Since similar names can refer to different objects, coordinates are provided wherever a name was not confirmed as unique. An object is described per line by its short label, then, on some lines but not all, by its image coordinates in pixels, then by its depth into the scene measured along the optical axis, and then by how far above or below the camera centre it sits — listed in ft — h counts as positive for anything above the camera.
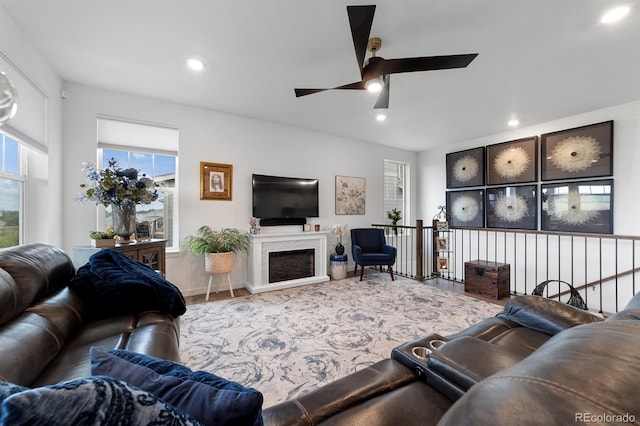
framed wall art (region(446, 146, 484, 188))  16.78 +3.07
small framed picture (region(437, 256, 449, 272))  14.35 -2.84
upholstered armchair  14.87 -1.91
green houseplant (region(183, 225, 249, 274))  11.43 -1.50
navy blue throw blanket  5.49 -1.64
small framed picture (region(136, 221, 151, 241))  9.61 -0.66
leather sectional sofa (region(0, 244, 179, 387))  3.43 -1.88
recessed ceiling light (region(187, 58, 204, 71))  8.34 +4.97
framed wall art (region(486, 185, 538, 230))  14.52 +0.36
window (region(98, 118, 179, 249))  10.75 +2.51
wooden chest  11.62 -3.06
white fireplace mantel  12.84 -2.06
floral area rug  6.36 -3.87
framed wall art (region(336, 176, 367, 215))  16.94 +1.23
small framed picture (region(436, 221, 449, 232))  14.95 -0.76
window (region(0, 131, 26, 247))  7.04 +0.67
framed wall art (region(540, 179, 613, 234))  12.23 +0.32
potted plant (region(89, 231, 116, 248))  7.96 -0.80
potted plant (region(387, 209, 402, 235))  18.26 -0.21
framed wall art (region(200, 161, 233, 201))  12.43 +1.61
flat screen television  13.75 +0.79
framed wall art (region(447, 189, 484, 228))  16.84 +0.35
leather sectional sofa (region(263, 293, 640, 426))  1.12 -1.53
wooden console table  7.84 -1.28
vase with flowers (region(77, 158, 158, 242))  7.98 +0.67
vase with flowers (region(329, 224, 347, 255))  15.63 -1.16
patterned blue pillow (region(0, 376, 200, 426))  0.98 -0.82
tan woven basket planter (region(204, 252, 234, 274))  11.39 -2.19
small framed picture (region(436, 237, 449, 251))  14.65 -1.77
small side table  15.15 -3.17
